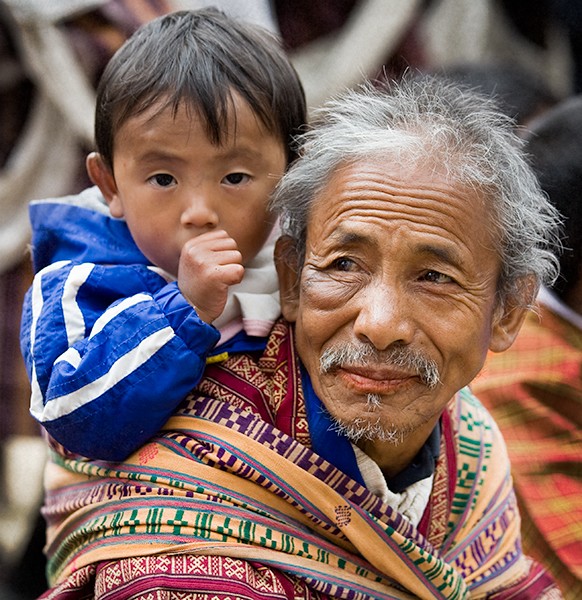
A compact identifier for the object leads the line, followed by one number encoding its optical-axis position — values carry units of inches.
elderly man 91.9
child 89.6
